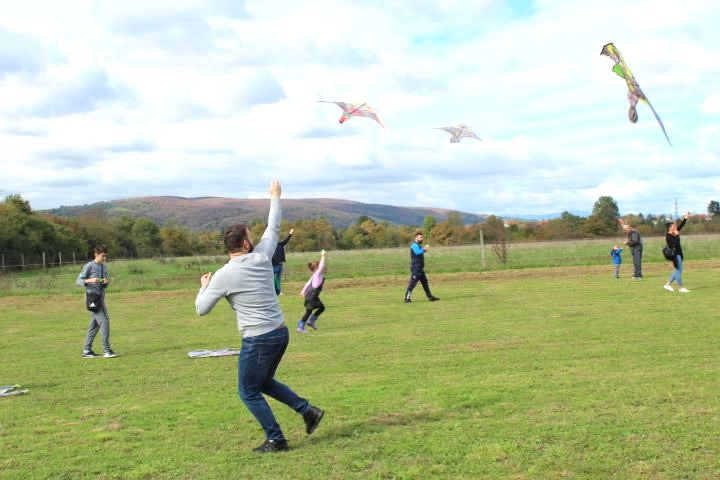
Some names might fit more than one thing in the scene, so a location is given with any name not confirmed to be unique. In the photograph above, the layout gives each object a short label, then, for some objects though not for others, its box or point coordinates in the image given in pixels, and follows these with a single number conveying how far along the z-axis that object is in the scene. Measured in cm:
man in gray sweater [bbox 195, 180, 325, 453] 600
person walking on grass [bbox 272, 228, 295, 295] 2062
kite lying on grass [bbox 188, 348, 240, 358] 1172
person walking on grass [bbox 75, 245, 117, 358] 1242
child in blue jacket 2592
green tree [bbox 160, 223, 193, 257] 9181
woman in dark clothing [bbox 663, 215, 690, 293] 1883
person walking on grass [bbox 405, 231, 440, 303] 2016
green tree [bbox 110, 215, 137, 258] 8569
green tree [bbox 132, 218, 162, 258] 9119
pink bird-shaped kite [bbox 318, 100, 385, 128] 1573
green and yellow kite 1113
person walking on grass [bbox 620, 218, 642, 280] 2456
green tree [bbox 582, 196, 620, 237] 7312
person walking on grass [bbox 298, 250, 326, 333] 1466
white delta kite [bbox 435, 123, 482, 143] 1781
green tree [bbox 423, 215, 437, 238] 7036
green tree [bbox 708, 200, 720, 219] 10112
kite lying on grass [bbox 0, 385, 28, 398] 894
